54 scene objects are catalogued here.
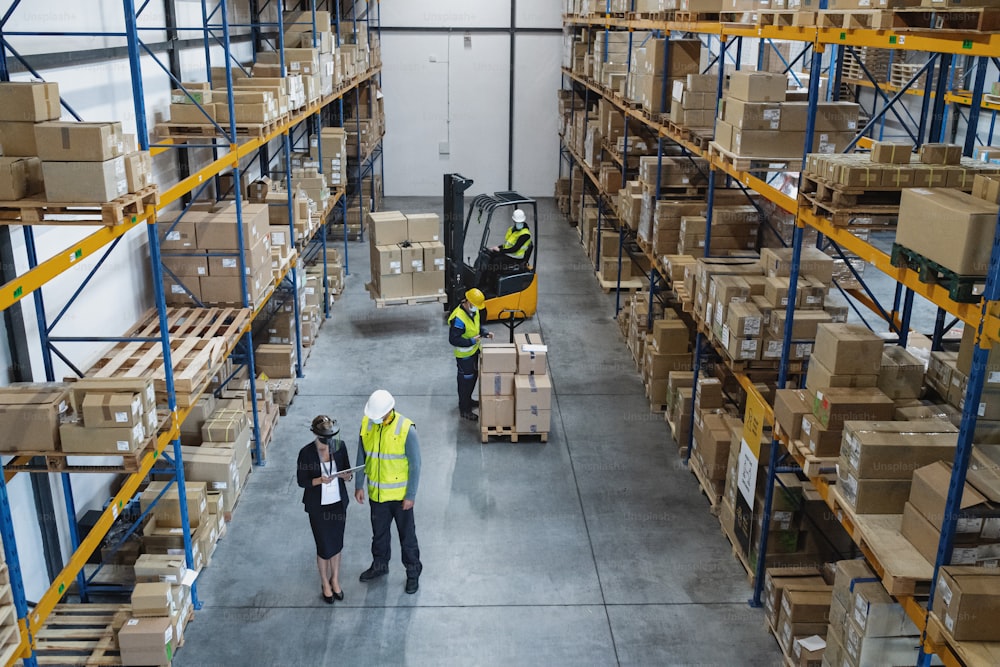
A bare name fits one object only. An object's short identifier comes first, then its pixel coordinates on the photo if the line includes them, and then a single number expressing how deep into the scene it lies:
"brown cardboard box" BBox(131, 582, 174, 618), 6.34
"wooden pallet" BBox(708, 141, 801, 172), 7.75
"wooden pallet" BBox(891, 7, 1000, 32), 4.20
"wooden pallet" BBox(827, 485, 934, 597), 4.57
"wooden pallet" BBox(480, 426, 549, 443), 10.30
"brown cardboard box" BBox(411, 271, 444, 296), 13.62
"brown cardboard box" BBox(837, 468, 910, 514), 5.14
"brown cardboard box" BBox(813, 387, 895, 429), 5.75
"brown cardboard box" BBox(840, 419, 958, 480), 5.12
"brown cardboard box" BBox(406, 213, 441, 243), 13.70
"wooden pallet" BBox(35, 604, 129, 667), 6.10
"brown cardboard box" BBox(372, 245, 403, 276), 13.28
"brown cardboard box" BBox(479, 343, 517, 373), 10.10
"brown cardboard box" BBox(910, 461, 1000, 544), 4.33
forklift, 13.80
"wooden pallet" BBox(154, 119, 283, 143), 9.10
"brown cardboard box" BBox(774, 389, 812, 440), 6.24
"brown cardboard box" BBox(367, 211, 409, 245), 13.49
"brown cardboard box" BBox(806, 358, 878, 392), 6.00
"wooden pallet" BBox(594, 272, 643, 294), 14.66
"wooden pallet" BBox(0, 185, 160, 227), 5.45
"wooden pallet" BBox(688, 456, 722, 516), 8.69
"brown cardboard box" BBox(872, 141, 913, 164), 5.70
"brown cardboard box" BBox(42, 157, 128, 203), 5.50
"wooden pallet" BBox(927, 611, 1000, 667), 4.07
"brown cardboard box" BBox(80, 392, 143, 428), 5.59
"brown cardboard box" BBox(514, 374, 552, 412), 10.05
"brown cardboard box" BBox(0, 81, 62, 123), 5.64
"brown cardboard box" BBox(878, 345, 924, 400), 6.14
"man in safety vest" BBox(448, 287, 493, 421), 10.38
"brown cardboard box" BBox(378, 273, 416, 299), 13.49
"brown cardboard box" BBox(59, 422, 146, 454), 5.60
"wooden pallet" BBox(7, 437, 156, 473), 5.60
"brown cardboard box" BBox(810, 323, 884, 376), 5.93
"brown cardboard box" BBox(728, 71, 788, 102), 7.56
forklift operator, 13.72
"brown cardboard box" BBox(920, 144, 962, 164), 5.79
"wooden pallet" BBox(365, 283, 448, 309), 13.59
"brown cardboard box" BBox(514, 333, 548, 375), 10.20
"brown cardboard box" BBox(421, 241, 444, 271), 13.49
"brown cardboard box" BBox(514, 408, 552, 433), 10.17
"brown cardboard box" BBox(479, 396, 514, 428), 10.19
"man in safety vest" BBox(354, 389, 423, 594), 7.02
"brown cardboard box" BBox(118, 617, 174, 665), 6.12
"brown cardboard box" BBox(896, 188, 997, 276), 4.22
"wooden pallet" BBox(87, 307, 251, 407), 7.23
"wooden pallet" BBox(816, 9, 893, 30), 5.11
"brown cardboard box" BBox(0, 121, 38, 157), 5.79
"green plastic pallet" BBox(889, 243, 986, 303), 4.20
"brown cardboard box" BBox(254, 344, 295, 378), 11.12
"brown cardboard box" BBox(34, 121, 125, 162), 5.46
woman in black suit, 6.90
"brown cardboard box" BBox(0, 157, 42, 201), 5.50
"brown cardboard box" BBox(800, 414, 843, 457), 5.89
